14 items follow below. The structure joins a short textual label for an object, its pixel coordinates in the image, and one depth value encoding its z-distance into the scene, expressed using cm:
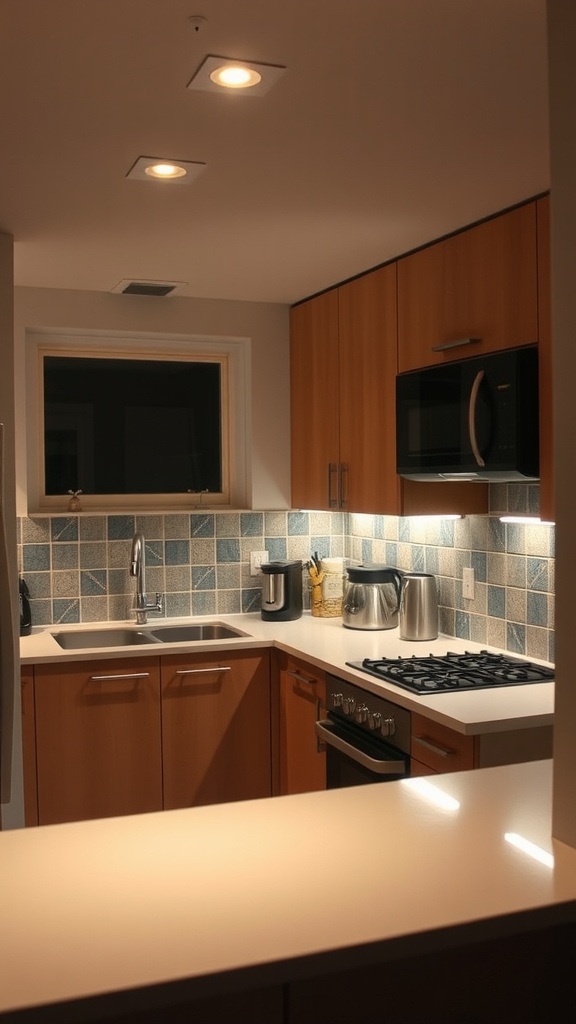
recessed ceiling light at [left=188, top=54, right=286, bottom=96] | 179
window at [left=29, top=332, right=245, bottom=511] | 414
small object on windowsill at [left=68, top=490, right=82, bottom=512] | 410
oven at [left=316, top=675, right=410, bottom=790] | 283
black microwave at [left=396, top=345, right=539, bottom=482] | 267
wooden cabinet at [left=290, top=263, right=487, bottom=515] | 339
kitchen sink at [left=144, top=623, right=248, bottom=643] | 405
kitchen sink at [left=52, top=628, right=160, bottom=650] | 388
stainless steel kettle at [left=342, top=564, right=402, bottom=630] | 376
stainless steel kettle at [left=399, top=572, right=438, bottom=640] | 354
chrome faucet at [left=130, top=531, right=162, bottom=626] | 399
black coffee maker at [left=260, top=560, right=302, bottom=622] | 409
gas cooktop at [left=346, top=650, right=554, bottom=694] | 283
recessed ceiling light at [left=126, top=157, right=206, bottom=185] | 233
